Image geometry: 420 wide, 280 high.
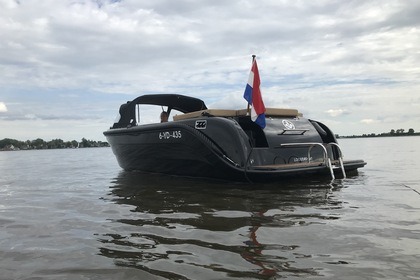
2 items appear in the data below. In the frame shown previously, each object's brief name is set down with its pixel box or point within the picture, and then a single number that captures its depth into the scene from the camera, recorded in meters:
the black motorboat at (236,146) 6.96
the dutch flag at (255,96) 7.36
